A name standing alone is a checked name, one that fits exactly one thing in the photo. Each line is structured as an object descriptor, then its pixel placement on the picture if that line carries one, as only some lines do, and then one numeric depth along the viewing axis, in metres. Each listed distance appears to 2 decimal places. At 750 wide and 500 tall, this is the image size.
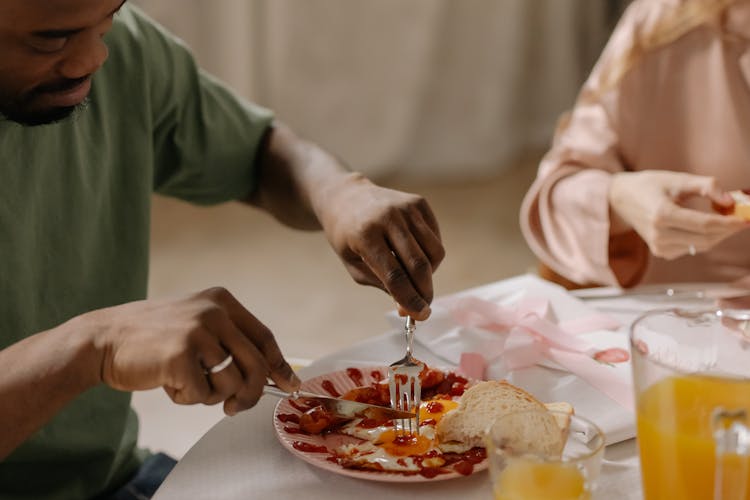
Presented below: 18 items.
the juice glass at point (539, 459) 0.74
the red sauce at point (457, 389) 1.03
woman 1.47
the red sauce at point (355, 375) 1.07
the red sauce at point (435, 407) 0.99
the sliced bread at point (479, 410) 0.91
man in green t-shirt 0.86
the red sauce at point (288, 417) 0.97
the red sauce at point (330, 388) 1.05
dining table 0.88
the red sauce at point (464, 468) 0.86
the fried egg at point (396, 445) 0.89
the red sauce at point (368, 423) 0.97
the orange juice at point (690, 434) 0.71
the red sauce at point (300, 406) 0.99
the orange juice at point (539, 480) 0.74
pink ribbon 1.06
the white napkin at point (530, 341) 1.00
